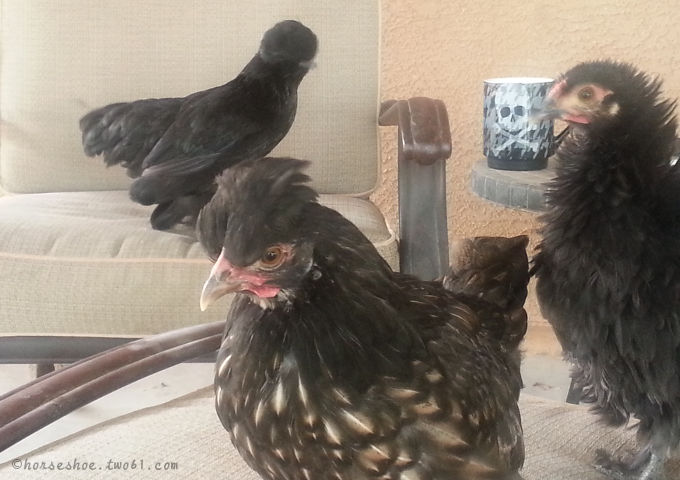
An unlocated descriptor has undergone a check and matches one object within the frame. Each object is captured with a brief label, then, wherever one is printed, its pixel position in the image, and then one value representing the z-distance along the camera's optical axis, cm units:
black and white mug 94
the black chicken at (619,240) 66
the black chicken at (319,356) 45
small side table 84
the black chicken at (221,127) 106
